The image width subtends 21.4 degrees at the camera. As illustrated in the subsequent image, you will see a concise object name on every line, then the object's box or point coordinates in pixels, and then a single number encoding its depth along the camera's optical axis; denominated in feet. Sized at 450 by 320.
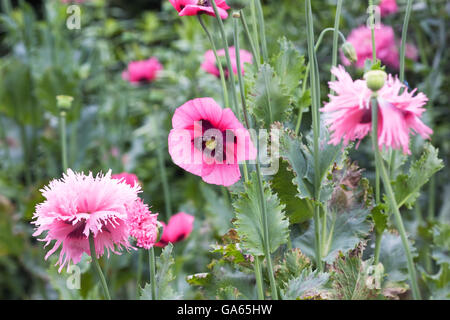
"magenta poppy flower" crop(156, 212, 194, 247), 5.23
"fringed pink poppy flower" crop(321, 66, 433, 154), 3.84
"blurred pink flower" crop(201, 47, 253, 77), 5.93
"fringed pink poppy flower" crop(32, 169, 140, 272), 4.06
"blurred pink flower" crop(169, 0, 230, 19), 4.34
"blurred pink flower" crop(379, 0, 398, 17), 7.78
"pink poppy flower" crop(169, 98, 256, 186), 4.25
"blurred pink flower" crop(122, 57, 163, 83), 8.72
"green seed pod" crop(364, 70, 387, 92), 3.82
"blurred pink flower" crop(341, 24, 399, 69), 6.21
